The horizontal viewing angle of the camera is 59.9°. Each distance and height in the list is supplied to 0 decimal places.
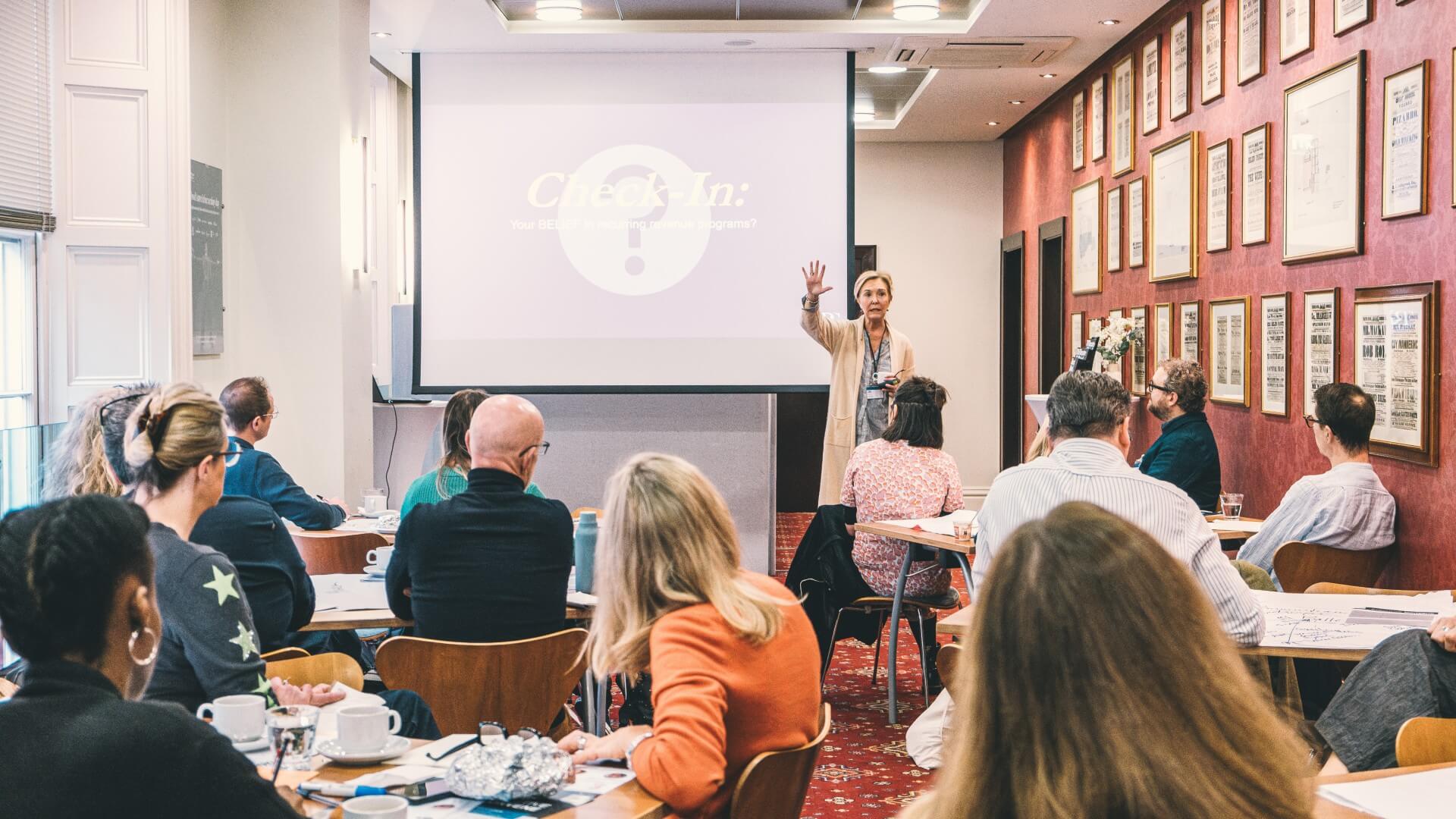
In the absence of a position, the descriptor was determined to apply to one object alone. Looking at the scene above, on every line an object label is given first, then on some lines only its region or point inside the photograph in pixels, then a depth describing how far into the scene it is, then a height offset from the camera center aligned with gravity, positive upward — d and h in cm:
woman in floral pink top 520 -44
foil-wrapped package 191 -60
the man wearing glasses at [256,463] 452 -30
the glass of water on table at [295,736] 202 -57
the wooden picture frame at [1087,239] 841 +96
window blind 454 +98
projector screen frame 729 +72
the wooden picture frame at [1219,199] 625 +90
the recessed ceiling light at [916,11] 690 +203
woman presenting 673 +8
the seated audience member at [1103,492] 297 -29
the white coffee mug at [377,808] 174 -60
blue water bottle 379 -53
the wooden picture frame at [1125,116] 763 +161
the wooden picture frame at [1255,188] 583 +89
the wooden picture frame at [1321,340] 516 +16
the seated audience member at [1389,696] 280 -72
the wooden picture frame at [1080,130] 868 +172
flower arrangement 698 +22
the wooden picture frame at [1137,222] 748 +93
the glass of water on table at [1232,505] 534 -54
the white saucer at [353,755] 210 -62
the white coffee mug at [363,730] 210 -58
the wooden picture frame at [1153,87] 714 +167
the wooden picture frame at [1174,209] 669 +93
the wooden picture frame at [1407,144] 445 +84
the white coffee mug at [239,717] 208 -56
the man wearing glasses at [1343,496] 454 -43
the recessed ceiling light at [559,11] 686 +202
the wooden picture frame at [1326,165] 493 +88
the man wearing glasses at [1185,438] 577 -28
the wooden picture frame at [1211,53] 631 +164
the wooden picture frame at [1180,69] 671 +167
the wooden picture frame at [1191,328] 672 +27
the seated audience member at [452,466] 420 -29
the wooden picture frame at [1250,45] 582 +156
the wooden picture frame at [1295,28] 532 +150
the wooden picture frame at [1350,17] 484 +141
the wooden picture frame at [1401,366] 445 +4
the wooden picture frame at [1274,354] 566 +11
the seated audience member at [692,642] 202 -45
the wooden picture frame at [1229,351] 612 +13
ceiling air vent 736 +198
